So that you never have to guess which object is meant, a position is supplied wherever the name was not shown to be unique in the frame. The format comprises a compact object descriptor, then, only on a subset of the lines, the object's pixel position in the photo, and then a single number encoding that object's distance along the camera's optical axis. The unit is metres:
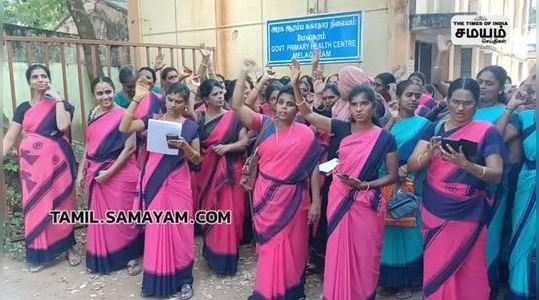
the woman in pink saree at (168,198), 3.54
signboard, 5.56
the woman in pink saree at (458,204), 2.67
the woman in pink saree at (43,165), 4.05
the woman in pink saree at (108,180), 3.98
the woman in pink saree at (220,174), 3.91
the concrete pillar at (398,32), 5.88
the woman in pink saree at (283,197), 3.16
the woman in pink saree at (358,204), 2.86
